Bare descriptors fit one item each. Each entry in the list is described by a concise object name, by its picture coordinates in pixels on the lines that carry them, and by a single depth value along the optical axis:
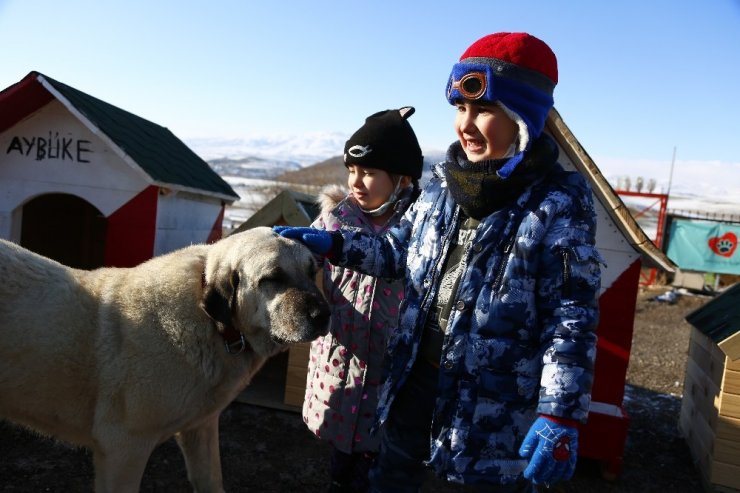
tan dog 2.69
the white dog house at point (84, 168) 5.02
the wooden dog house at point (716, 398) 4.24
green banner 15.96
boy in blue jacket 1.94
